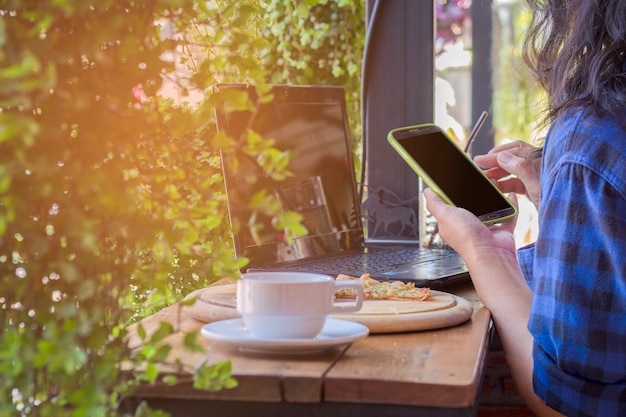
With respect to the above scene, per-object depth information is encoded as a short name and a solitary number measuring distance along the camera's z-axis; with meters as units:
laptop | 1.54
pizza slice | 1.24
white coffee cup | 0.93
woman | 1.07
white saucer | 0.92
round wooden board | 1.08
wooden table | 0.84
